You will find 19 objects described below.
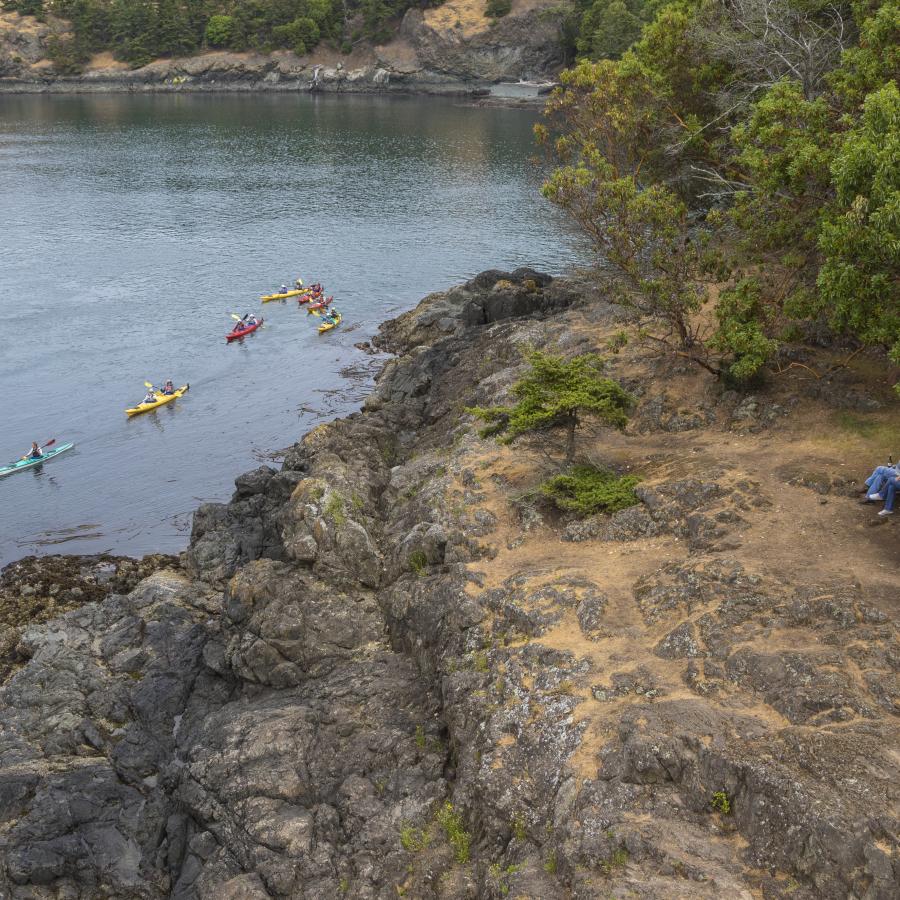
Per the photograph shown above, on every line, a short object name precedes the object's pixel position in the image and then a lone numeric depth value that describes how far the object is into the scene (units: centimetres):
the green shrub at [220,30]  18162
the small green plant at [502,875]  1841
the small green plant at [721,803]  1819
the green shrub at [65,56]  18300
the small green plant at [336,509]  3225
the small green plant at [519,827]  1955
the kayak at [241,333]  6400
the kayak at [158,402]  5335
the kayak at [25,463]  4700
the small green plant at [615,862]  1767
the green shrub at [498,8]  16888
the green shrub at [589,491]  2847
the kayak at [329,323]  6575
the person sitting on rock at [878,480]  2512
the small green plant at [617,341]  3394
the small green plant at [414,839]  2078
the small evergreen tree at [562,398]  2889
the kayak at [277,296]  7150
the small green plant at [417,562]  2930
